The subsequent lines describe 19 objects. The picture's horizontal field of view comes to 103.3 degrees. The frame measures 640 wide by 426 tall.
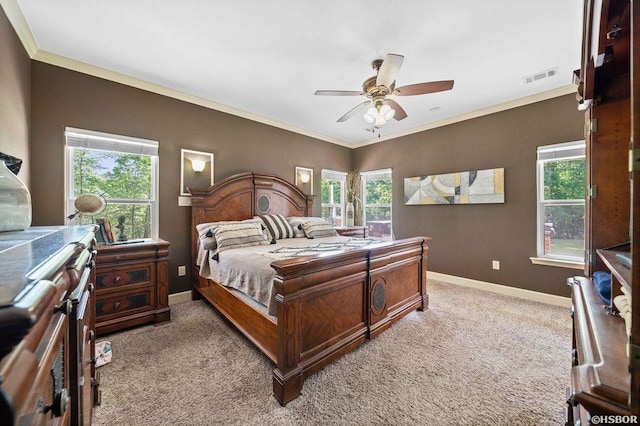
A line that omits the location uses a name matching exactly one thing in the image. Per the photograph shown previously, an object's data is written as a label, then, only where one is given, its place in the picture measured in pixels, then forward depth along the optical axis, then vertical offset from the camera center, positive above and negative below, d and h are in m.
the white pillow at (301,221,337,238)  3.73 -0.26
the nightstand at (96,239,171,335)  2.33 -0.71
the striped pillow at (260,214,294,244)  3.52 -0.21
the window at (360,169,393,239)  5.09 +0.22
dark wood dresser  0.33 -0.23
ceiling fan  2.12 +1.15
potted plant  5.38 +0.53
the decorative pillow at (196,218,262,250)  2.86 -0.26
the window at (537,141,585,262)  3.11 +0.15
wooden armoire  0.55 +0.00
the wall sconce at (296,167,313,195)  4.72 +0.63
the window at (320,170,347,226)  5.25 +0.36
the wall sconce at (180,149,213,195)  3.32 +0.58
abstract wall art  3.66 +0.39
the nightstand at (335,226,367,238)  4.56 -0.35
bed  1.62 -0.77
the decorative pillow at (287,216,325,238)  3.81 -0.17
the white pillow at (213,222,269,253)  2.78 -0.27
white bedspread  1.88 -0.45
